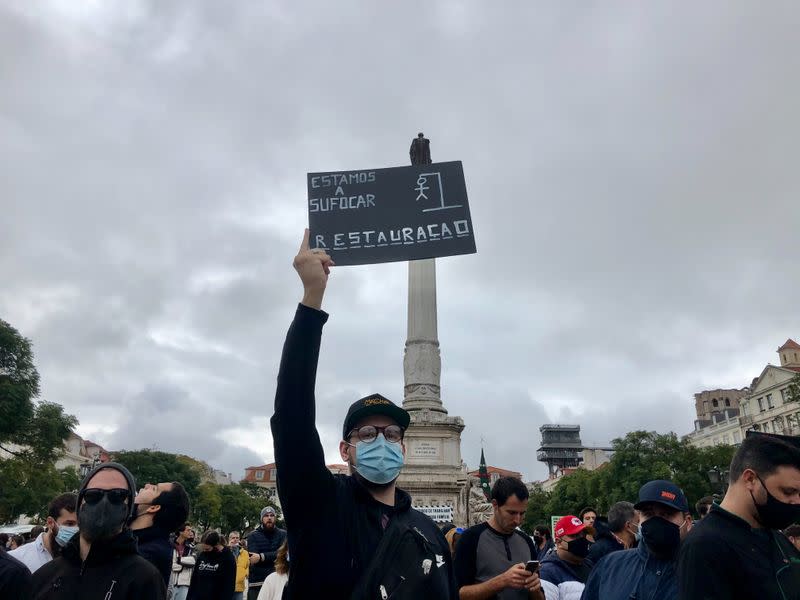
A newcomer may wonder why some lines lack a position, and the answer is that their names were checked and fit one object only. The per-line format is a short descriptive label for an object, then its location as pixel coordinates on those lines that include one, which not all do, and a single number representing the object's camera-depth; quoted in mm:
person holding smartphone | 4684
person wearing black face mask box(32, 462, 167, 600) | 3098
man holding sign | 2424
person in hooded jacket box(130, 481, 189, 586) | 4570
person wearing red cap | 5621
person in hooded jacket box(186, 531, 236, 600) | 7586
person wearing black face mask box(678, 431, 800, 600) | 2820
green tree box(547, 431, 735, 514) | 46781
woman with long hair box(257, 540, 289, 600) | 6406
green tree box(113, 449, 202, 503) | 67625
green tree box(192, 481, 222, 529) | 72875
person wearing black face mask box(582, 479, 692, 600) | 3945
